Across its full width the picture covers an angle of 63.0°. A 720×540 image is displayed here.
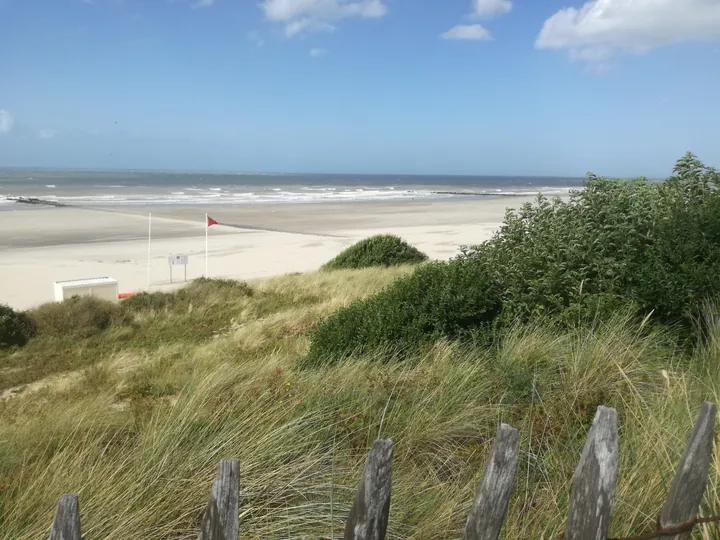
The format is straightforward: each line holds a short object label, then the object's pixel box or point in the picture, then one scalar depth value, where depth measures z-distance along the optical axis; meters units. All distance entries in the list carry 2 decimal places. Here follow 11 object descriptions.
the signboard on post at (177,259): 15.89
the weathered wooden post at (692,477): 1.68
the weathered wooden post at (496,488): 1.64
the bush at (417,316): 5.45
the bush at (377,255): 16.83
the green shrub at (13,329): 9.75
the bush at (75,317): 10.46
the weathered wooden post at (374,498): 1.56
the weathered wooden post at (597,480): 1.62
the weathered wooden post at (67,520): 1.44
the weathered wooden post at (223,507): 1.48
